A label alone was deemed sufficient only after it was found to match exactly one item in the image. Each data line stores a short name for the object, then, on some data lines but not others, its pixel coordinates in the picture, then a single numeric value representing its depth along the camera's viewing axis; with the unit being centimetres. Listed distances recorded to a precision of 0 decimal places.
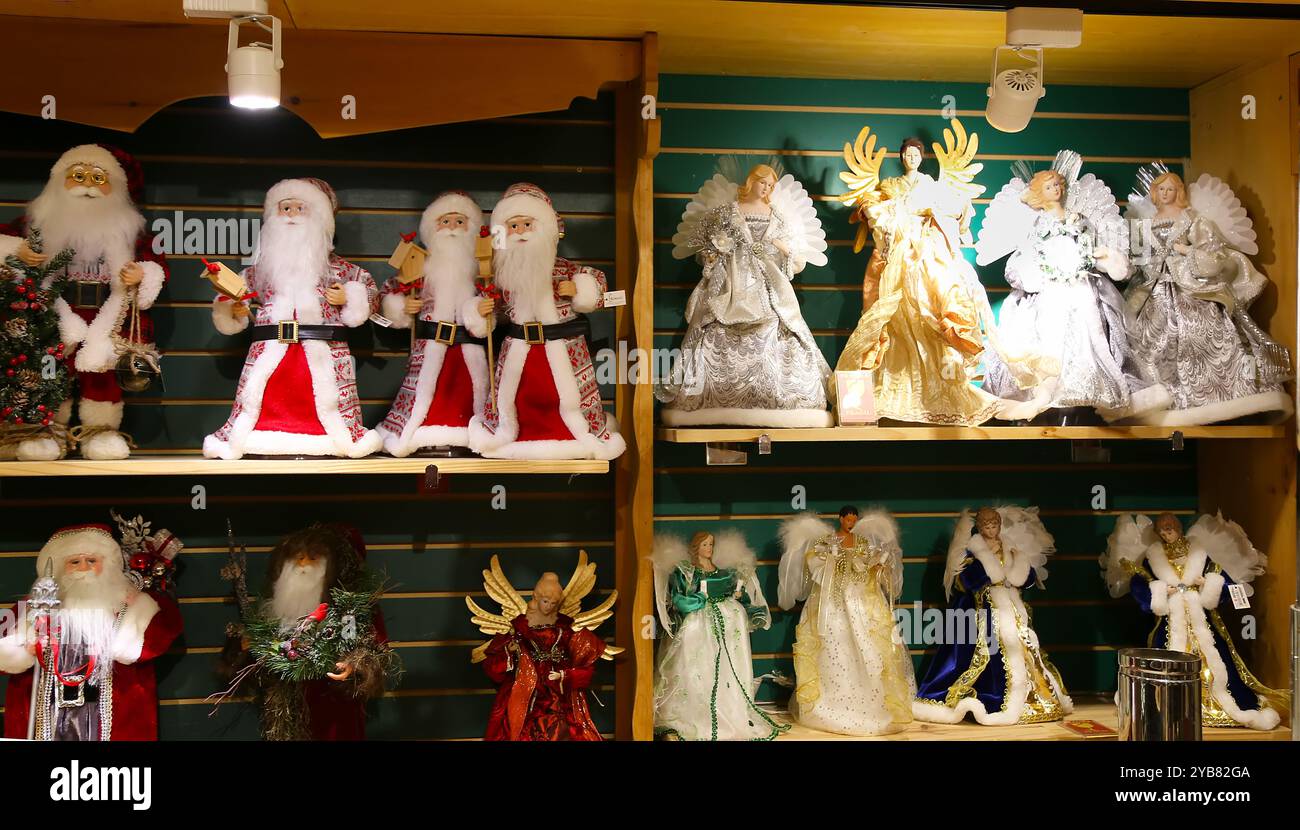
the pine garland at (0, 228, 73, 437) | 232
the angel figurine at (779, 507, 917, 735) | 256
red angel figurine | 251
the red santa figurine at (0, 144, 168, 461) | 241
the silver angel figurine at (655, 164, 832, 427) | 251
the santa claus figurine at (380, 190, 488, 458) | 253
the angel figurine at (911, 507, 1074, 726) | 262
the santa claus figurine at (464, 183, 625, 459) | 248
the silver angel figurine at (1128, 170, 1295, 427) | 261
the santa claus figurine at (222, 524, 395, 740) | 242
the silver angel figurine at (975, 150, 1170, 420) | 260
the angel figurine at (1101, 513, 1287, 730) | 262
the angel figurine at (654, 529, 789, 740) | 251
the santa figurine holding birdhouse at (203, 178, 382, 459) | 241
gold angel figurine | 256
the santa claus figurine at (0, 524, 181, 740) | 236
